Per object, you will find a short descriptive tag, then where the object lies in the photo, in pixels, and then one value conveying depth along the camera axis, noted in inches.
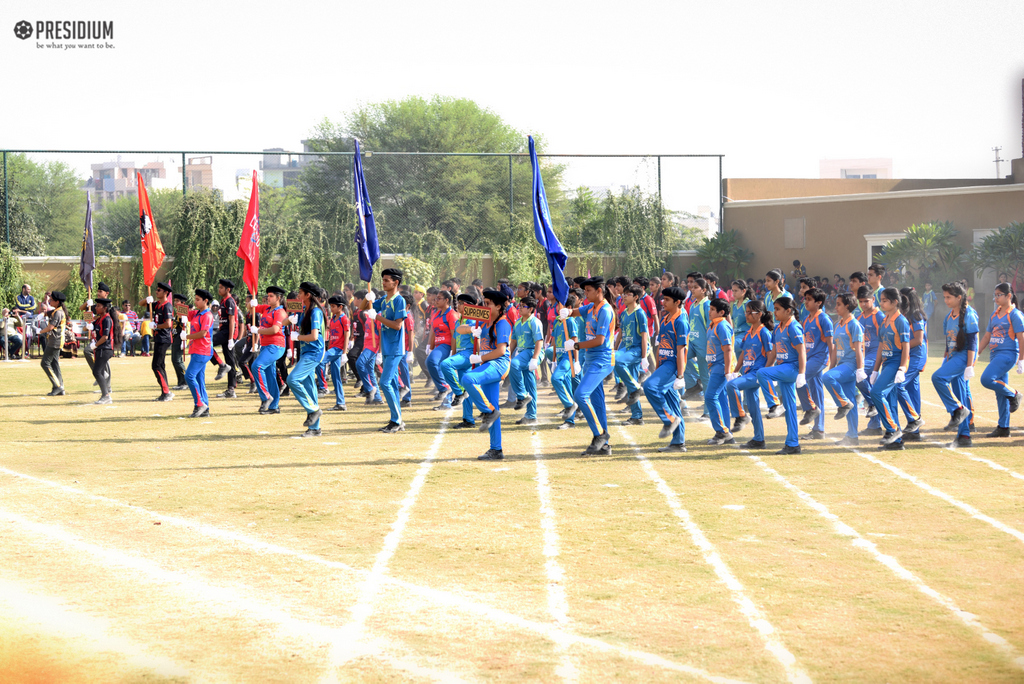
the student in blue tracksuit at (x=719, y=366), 475.8
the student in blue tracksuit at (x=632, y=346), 515.6
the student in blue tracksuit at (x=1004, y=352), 481.7
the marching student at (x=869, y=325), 476.7
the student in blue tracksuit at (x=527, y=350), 565.6
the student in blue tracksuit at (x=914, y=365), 472.1
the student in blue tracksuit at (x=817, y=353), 498.6
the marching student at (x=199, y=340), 572.1
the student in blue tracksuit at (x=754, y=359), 462.0
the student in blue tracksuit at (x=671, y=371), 467.5
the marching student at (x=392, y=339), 514.9
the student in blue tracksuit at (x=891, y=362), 456.4
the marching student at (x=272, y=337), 557.9
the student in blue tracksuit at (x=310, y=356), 497.7
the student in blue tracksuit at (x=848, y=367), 473.4
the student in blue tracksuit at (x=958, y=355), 478.9
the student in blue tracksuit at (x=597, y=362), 441.4
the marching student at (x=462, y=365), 457.7
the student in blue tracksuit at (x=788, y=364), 449.7
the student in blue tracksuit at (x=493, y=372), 431.8
